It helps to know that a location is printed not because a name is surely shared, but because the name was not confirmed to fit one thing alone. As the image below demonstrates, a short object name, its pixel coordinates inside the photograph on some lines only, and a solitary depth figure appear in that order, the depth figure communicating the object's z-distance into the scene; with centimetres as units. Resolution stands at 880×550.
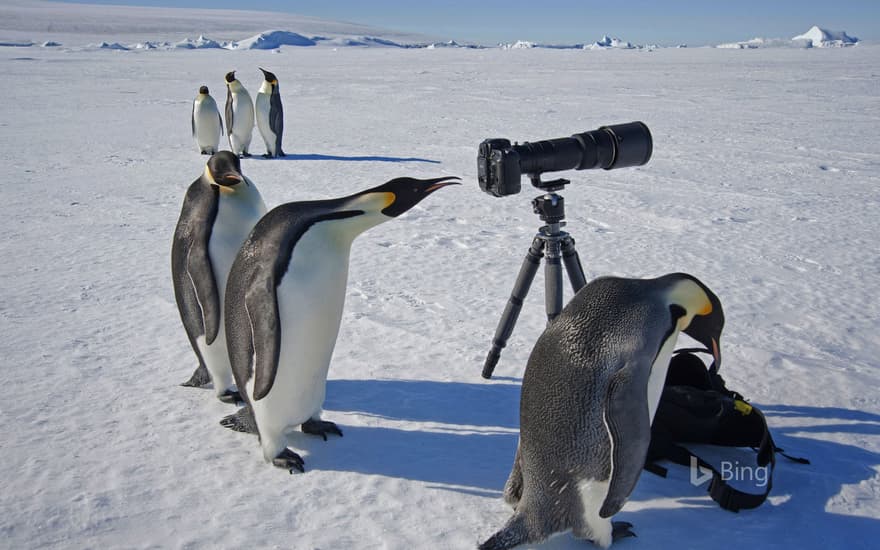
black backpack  197
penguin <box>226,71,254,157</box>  834
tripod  203
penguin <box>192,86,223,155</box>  804
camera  193
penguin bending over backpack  145
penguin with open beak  189
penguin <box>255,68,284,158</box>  810
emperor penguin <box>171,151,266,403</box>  224
